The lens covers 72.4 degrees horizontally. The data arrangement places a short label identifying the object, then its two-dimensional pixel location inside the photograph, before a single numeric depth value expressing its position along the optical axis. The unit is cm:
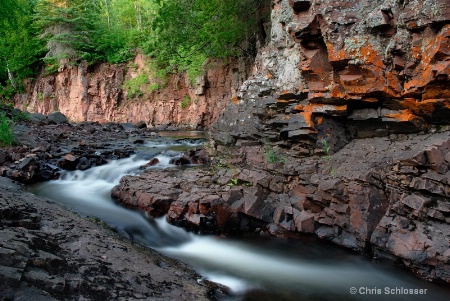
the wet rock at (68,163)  947
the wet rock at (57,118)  1940
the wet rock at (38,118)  1729
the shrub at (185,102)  2292
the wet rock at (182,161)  904
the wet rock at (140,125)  2189
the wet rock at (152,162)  948
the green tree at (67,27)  2639
